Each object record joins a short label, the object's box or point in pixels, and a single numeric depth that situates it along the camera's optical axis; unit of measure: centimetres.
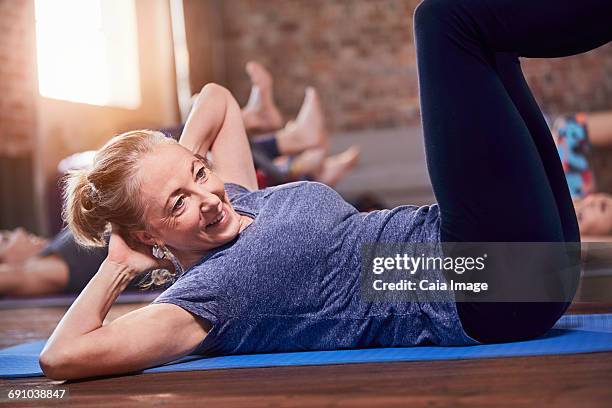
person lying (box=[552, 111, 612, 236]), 353
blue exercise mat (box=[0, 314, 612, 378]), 209
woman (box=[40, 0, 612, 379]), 208
